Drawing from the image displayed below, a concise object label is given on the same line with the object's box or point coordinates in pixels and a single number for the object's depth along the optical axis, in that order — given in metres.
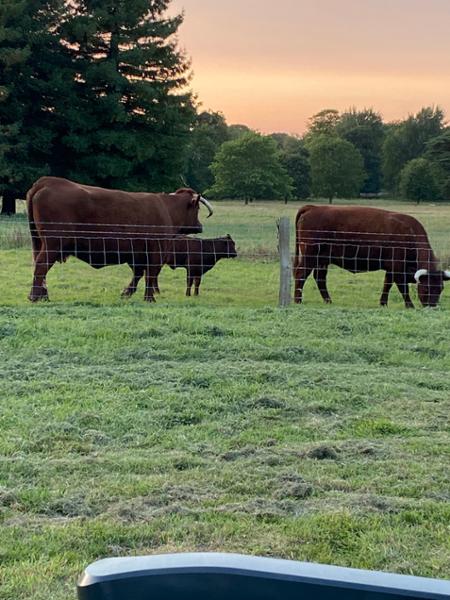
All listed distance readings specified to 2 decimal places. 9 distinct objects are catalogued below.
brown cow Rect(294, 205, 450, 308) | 12.05
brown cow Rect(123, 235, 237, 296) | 12.30
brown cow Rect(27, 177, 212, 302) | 10.61
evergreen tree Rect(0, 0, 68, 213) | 29.59
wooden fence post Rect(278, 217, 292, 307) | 10.02
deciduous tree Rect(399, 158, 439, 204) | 69.94
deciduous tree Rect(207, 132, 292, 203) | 67.25
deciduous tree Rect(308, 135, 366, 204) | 73.88
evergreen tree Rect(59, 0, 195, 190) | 31.33
